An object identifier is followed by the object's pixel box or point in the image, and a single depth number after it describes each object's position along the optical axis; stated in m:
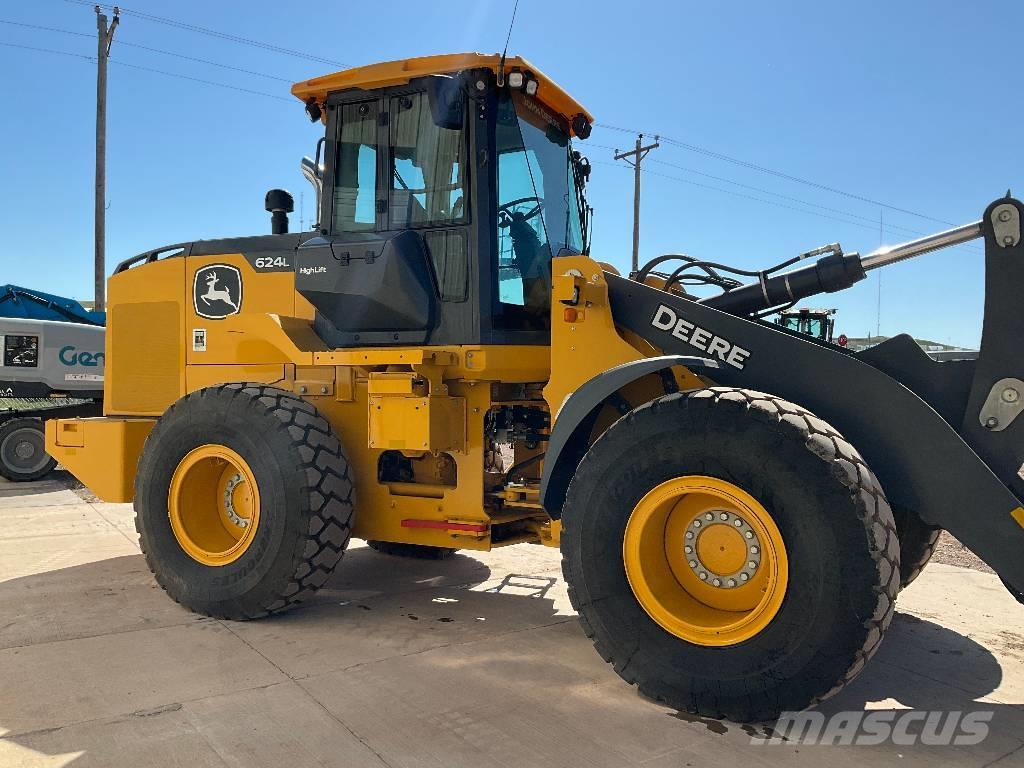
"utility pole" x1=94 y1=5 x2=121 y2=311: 17.25
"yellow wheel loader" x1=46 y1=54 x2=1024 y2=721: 3.00
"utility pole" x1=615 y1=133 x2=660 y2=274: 28.86
